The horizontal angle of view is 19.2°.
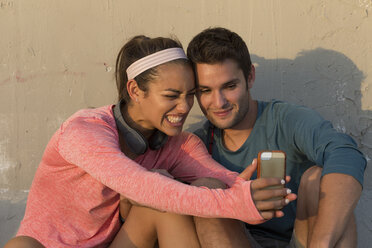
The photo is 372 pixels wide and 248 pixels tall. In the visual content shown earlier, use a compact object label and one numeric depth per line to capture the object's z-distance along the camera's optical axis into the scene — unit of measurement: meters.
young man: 2.34
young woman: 2.33
